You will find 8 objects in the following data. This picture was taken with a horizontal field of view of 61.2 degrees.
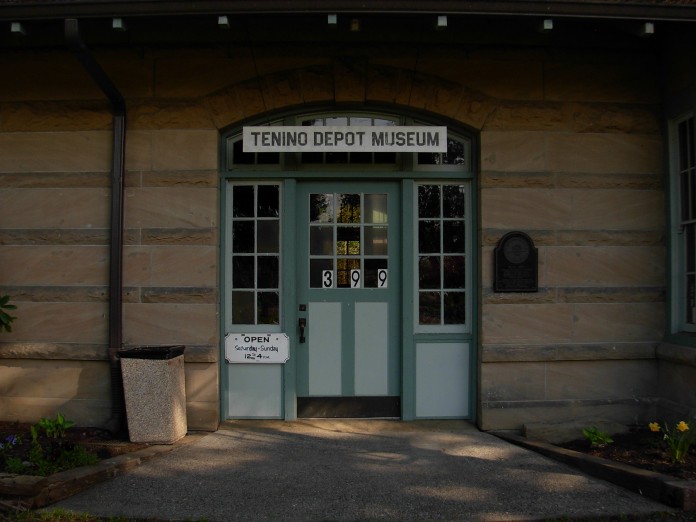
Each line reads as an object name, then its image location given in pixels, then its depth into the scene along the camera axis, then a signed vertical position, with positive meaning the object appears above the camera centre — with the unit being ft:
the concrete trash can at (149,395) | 18.04 -3.41
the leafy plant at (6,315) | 18.58 -0.98
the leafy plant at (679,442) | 15.72 -4.34
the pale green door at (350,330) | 20.76 -1.60
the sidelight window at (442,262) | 20.77 +0.80
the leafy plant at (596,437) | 17.30 -4.50
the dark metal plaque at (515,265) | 19.86 +0.67
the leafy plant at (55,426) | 18.37 -4.48
